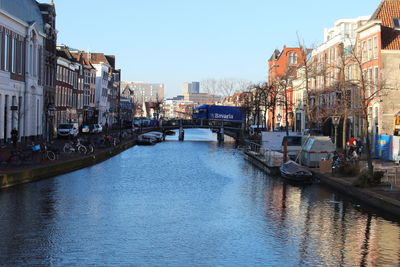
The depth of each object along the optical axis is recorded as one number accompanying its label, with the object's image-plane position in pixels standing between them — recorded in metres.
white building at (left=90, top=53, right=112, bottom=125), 130.00
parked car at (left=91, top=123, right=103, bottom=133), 90.97
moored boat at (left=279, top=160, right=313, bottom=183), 36.59
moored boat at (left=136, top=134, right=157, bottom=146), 88.50
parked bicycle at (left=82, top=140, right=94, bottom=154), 53.13
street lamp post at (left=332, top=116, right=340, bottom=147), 39.53
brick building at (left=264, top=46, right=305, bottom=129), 123.97
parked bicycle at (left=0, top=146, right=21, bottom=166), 34.84
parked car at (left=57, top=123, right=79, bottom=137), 73.06
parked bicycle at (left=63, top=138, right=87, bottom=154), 51.62
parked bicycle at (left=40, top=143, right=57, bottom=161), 41.62
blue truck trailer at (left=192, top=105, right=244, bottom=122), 117.69
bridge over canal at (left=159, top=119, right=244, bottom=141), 117.94
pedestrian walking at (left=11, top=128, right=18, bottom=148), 50.16
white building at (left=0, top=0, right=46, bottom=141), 56.22
